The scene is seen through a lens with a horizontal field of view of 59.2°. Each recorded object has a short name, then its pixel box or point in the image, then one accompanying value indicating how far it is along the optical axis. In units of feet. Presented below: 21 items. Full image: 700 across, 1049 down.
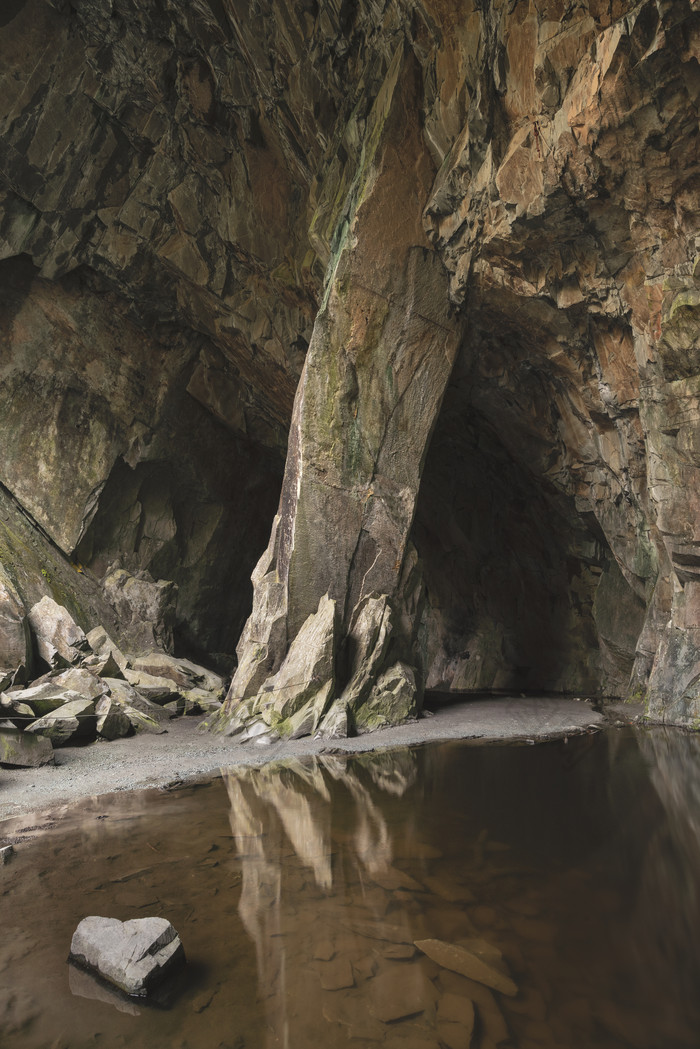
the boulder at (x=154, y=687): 46.83
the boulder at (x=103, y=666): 43.19
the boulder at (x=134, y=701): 40.00
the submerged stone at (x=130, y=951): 8.53
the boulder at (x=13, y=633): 43.27
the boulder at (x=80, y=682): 37.37
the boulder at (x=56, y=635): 46.26
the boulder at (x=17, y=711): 30.09
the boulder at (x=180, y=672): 53.62
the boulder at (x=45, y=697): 31.95
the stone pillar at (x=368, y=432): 40.73
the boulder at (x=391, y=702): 37.19
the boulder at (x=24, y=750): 26.55
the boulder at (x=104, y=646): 51.75
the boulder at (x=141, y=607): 60.23
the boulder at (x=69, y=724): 30.18
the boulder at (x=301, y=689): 34.94
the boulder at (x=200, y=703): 47.09
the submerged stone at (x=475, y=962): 8.35
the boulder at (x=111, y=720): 33.32
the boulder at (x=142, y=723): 36.52
